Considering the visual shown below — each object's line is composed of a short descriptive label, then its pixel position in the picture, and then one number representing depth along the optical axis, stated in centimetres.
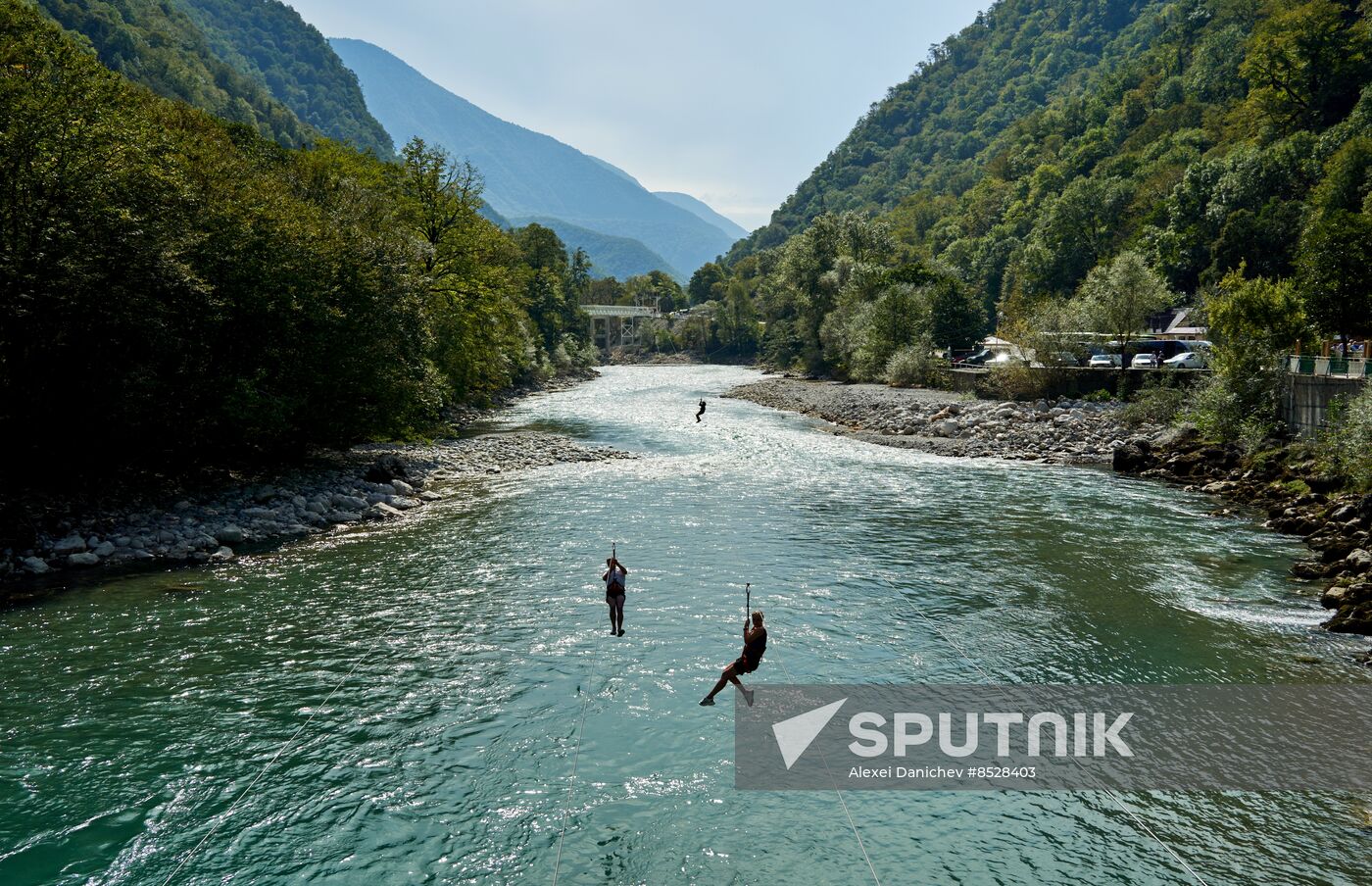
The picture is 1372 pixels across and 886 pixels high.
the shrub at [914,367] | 7756
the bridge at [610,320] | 17962
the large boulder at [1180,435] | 4191
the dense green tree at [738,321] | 17238
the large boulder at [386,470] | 3434
